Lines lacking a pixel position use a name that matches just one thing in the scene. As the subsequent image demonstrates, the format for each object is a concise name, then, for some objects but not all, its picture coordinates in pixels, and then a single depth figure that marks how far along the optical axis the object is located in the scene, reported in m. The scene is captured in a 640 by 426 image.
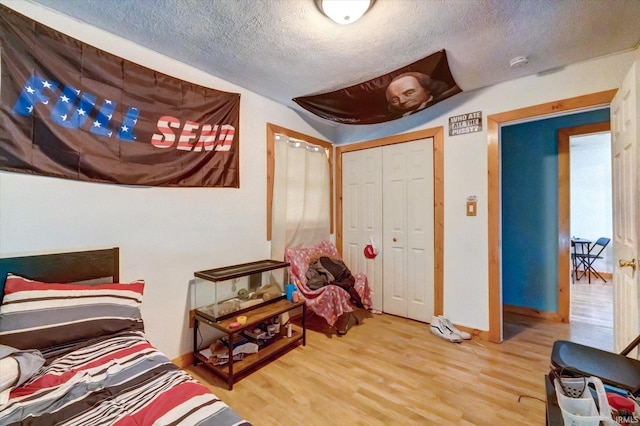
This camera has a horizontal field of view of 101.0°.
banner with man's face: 2.15
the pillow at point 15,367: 1.02
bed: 0.96
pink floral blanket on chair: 2.58
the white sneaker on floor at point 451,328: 2.55
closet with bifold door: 2.96
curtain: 2.92
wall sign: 2.61
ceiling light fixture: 1.46
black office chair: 1.04
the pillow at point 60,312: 1.24
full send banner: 1.44
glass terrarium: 2.12
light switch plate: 2.62
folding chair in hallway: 4.88
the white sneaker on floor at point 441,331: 2.52
